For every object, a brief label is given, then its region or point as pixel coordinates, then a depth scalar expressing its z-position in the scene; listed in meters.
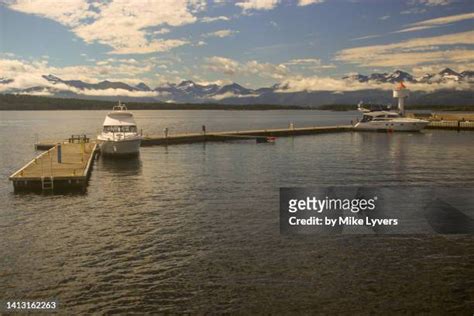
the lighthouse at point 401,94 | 126.81
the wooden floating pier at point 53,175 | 35.84
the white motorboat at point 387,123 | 105.56
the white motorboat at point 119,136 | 55.59
